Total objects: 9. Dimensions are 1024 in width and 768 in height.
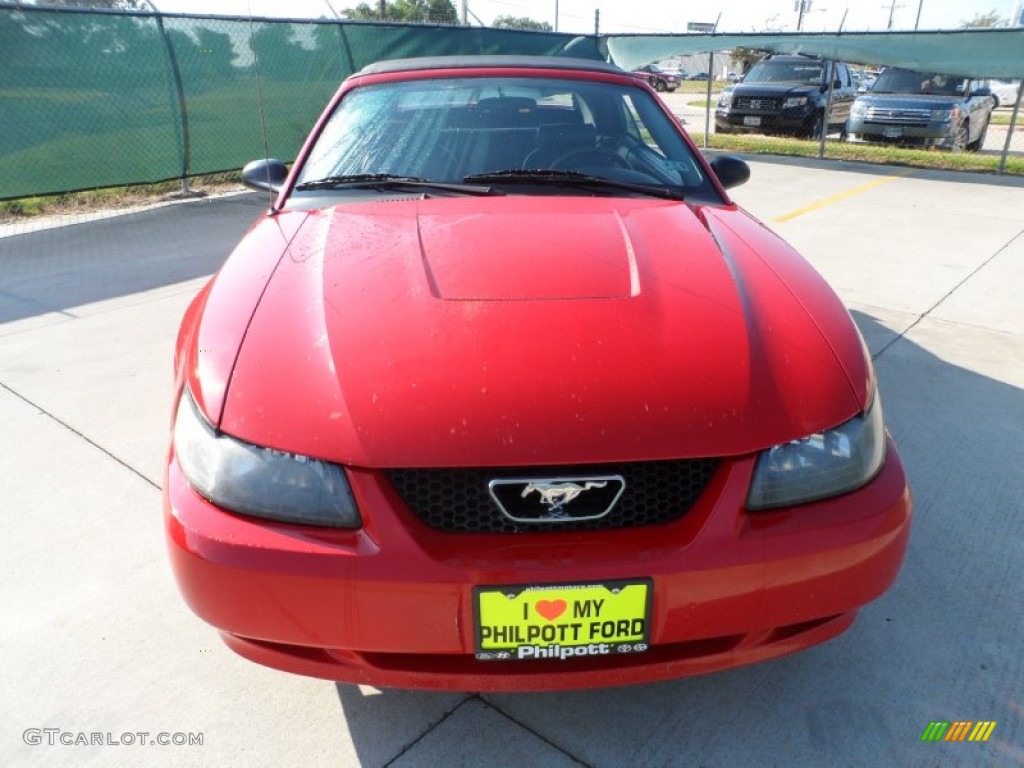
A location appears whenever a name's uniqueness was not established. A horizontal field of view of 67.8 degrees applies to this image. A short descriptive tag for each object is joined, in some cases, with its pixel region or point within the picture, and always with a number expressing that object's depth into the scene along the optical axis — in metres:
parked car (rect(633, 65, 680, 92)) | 36.56
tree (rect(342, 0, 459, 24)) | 41.06
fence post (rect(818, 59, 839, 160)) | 11.45
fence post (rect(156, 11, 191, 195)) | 7.80
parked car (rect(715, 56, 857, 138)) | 13.43
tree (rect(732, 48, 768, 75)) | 41.50
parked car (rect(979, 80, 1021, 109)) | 28.36
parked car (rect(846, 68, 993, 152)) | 12.16
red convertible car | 1.43
